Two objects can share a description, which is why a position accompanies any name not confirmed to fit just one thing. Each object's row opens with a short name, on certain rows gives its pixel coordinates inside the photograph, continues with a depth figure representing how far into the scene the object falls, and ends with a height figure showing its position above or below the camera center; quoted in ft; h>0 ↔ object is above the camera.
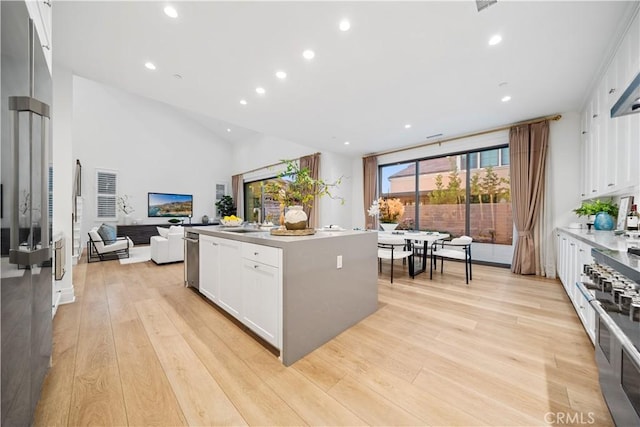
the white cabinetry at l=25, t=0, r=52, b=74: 3.88 +3.62
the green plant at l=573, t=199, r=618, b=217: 9.00 +0.18
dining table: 11.86 -1.18
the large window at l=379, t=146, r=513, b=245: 14.97 +1.33
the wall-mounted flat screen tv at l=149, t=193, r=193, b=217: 26.55 +1.01
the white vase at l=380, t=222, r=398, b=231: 14.16 -0.76
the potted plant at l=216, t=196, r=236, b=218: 30.73 +0.94
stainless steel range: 2.85 -1.51
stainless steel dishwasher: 9.77 -1.98
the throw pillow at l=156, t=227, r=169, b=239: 16.69 -1.31
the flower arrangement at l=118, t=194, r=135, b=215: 24.56 +0.87
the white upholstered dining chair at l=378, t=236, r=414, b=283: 11.48 -1.91
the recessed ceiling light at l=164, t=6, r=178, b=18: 6.42 +5.50
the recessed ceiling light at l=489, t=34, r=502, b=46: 7.13 +5.25
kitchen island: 5.49 -1.90
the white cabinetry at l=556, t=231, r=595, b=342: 6.25 -1.96
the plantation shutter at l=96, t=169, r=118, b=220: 23.49 +2.06
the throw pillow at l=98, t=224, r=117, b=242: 17.42 -1.48
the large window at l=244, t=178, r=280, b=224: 27.94 +1.23
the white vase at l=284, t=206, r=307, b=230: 6.95 -0.17
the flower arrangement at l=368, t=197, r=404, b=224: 13.97 +0.19
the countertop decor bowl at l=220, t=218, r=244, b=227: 11.39 -0.42
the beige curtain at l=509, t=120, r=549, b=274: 12.93 +1.52
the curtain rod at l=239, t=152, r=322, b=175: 25.34 +5.20
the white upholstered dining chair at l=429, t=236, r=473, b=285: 11.73 -2.04
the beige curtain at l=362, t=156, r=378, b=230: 20.27 +2.43
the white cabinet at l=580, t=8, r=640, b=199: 6.48 +2.63
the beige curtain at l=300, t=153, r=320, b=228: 21.17 +3.59
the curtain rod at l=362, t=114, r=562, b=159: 12.77 +5.03
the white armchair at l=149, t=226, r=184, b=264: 15.42 -2.22
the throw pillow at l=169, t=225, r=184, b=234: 15.92 -1.12
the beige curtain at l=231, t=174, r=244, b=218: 31.28 +2.69
